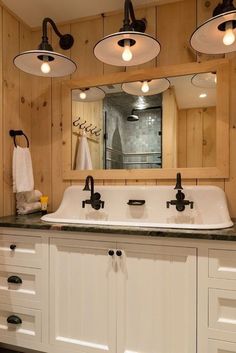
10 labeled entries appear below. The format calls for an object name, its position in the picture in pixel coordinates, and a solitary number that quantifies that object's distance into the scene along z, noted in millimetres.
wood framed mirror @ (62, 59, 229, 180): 1707
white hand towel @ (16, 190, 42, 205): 1955
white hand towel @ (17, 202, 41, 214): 1914
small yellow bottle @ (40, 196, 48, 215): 1979
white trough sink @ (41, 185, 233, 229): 1665
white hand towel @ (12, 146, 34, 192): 1866
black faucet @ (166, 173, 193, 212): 1630
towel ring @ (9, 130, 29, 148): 1952
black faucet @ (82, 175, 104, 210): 1785
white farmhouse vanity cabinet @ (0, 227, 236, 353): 1243
